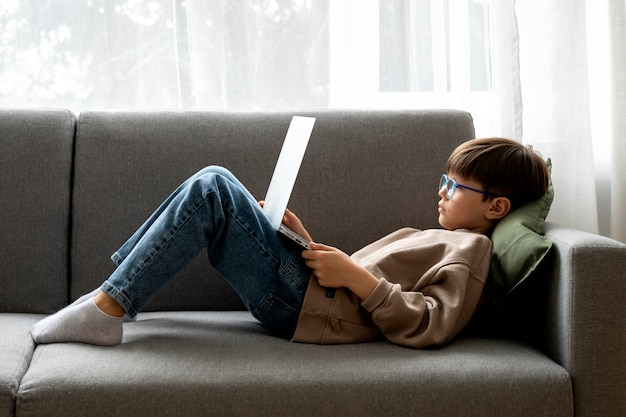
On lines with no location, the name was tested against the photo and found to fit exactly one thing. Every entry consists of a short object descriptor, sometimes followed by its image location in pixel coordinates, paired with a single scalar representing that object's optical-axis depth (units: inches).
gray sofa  63.5
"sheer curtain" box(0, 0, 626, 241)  100.8
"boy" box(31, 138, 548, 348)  70.5
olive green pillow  72.0
